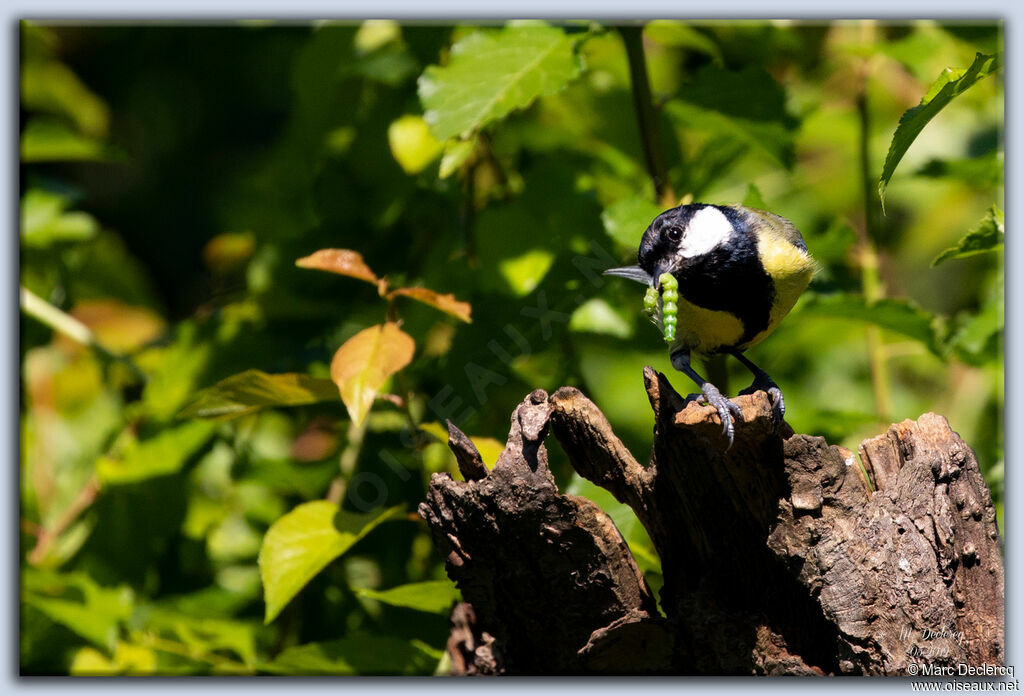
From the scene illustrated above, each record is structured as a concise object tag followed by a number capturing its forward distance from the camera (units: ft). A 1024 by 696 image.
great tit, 14.11
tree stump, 13.99
